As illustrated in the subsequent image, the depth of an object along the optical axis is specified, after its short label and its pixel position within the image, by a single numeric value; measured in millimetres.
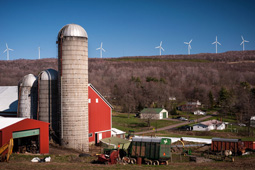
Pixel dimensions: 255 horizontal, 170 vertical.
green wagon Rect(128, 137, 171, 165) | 24312
